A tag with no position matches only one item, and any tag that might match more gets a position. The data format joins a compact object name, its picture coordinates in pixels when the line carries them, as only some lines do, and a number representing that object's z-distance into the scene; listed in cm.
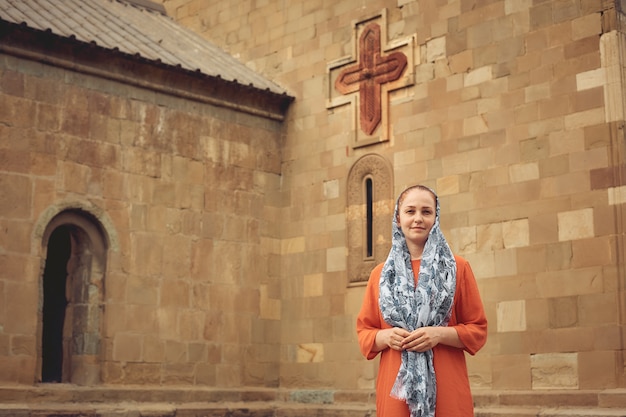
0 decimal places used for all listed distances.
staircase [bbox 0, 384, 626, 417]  918
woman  413
